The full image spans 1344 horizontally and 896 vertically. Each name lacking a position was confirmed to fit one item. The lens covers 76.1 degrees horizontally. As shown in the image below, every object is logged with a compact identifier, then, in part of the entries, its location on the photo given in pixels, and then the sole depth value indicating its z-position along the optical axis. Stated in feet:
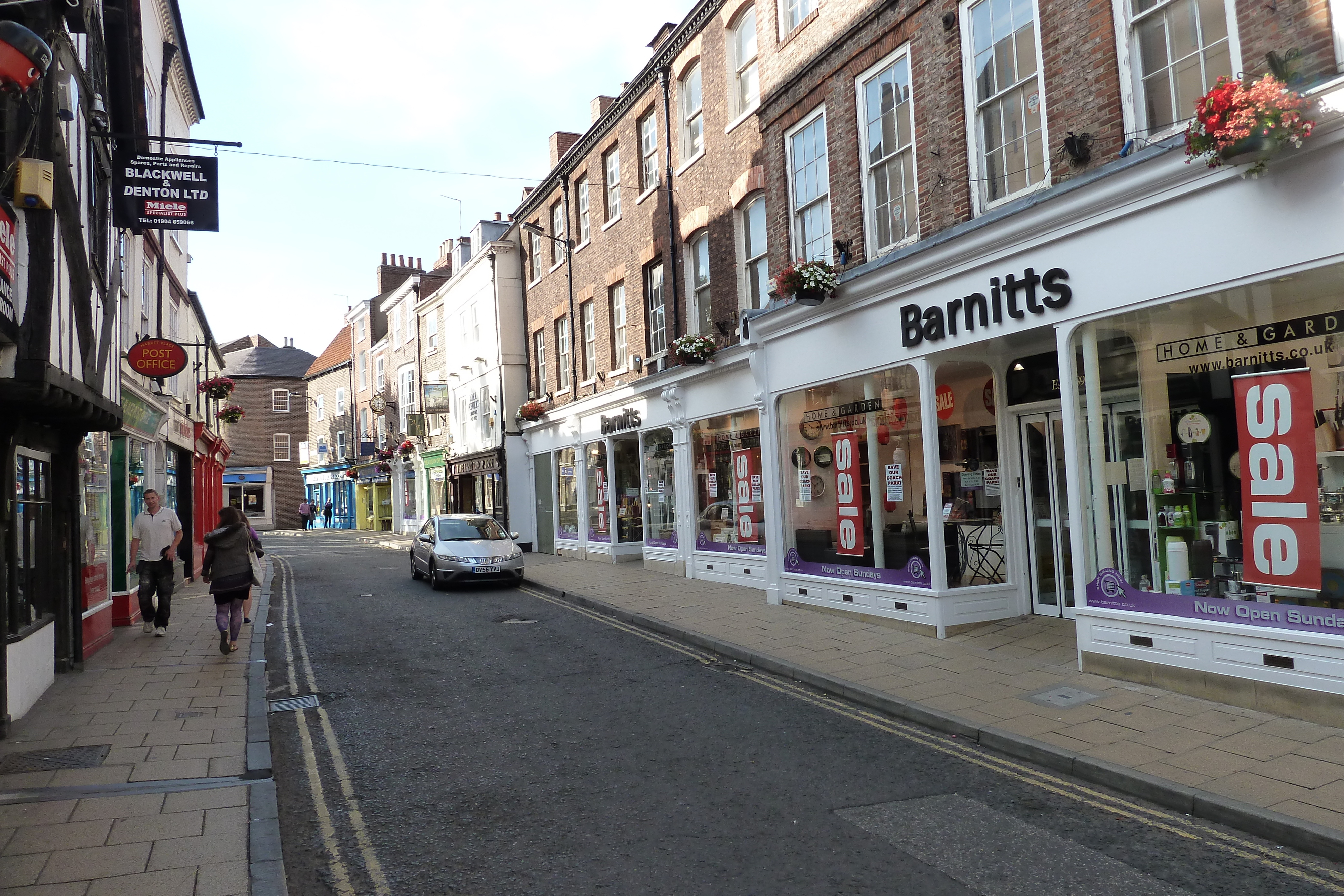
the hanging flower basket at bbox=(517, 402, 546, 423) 75.72
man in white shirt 36.63
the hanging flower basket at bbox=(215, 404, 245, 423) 78.43
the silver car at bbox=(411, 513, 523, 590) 51.65
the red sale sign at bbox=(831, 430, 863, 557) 35.94
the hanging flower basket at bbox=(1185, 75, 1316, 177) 18.48
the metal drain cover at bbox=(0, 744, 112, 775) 19.15
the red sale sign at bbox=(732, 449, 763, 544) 46.24
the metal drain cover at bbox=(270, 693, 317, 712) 25.22
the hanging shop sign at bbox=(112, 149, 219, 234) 33.58
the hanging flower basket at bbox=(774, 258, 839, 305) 34.42
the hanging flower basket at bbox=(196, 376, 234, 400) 68.64
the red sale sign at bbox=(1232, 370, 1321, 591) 20.21
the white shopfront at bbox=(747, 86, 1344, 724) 20.06
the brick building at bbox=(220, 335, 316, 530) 164.14
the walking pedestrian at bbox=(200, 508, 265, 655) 32.09
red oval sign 40.91
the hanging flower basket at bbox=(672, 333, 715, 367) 47.39
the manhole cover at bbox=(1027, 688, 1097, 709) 22.03
